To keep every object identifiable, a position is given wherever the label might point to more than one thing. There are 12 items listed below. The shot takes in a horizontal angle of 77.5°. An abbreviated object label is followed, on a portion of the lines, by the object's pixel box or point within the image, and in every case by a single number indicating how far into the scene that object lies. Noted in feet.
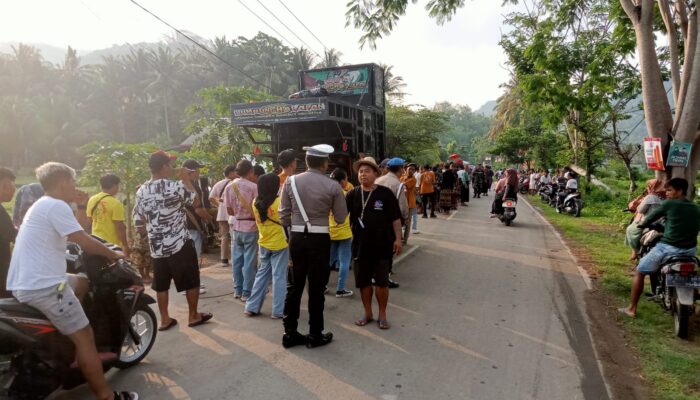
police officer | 13.35
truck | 24.72
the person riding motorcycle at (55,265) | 9.03
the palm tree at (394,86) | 124.26
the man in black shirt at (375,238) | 15.03
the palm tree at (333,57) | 130.33
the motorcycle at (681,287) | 14.29
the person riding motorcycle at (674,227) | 14.98
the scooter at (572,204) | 45.98
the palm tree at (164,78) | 155.84
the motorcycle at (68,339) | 9.20
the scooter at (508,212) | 39.32
